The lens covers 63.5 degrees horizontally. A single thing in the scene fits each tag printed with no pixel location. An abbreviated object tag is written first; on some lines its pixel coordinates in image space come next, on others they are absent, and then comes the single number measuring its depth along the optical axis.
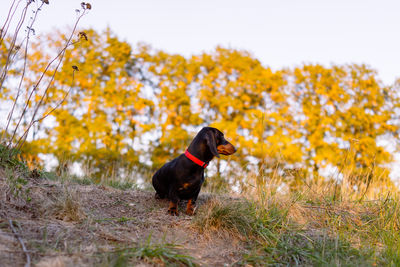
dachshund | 3.65
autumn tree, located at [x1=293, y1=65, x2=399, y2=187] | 11.27
